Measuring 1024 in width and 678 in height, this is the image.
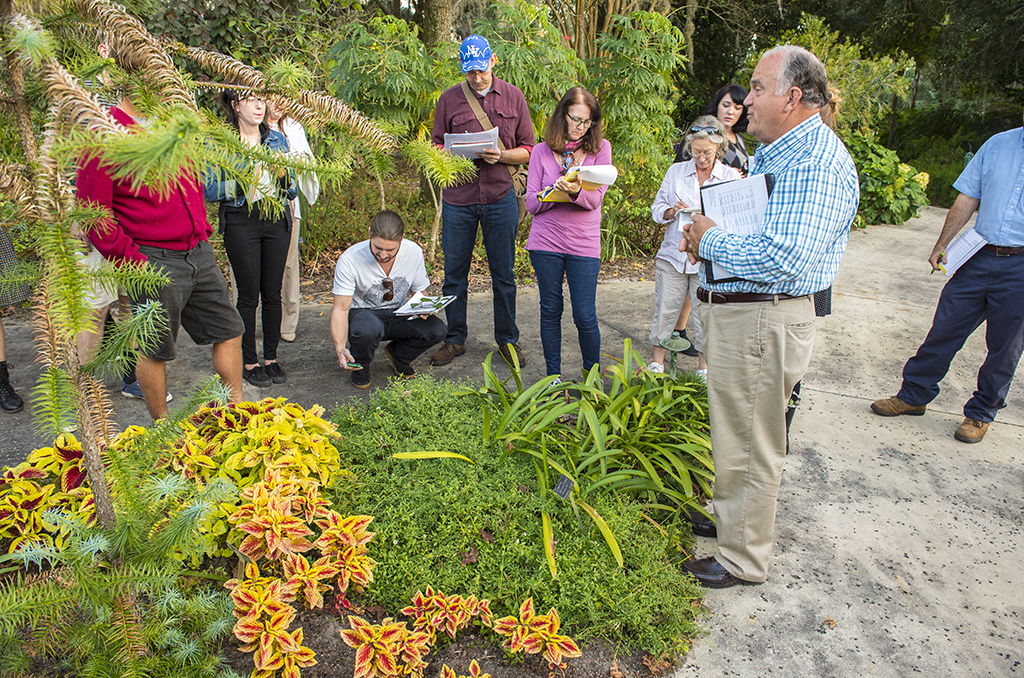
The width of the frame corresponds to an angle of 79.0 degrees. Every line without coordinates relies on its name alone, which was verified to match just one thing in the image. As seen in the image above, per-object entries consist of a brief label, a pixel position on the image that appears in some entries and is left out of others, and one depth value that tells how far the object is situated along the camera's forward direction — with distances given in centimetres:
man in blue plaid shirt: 218
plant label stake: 266
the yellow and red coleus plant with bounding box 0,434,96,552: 222
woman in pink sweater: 378
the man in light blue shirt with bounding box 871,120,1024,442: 360
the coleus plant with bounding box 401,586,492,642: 215
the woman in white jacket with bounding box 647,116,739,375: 394
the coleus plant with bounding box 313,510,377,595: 225
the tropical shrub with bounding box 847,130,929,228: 1017
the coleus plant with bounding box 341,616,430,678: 198
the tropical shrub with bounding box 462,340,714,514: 289
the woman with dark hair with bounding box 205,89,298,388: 375
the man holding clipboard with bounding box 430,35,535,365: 432
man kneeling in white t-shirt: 393
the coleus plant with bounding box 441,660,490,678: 198
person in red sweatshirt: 279
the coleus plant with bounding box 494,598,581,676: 208
